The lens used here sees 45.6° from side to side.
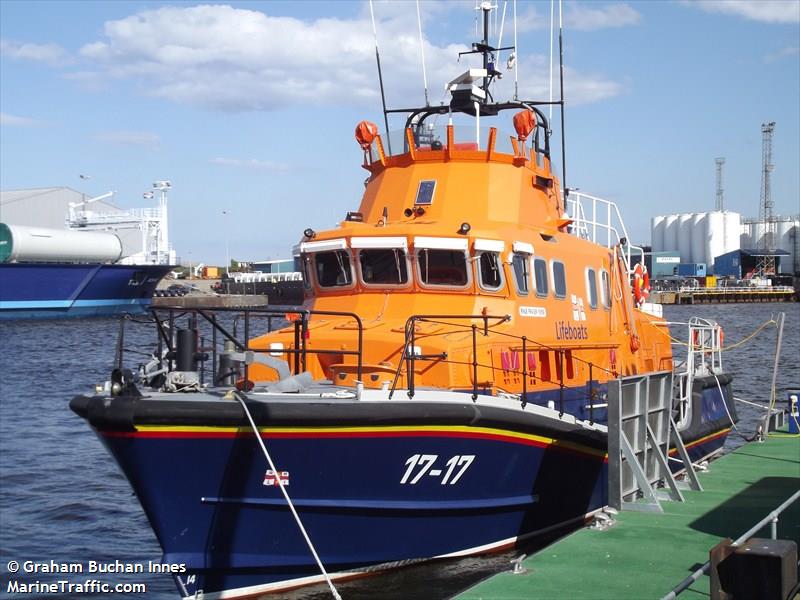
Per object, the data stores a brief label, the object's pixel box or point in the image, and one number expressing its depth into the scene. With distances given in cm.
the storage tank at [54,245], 5303
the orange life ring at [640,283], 1269
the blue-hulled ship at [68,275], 5206
